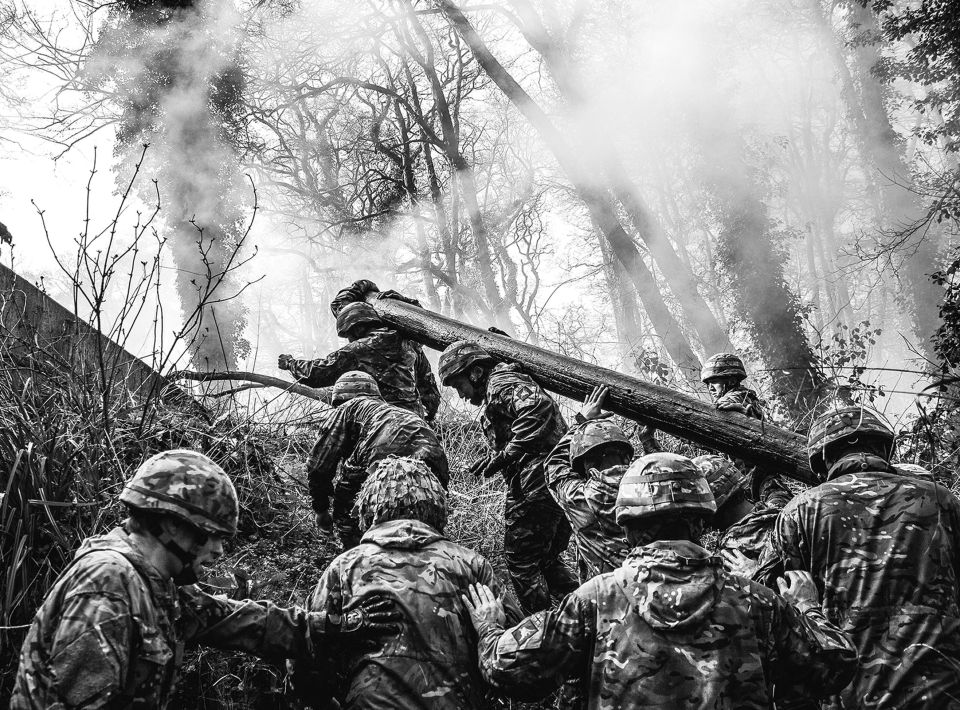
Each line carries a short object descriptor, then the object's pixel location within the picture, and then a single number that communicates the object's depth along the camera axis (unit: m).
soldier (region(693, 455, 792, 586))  4.07
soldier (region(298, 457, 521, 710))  3.20
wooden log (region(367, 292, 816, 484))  5.97
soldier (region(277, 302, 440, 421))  7.47
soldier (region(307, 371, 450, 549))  5.76
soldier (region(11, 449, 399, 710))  2.47
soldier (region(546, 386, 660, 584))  4.24
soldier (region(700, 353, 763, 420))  6.76
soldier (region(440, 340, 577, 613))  5.81
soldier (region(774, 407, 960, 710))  3.40
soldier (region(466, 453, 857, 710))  2.73
